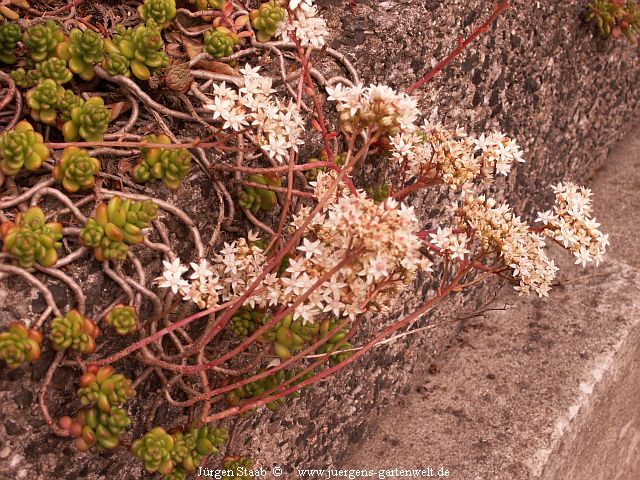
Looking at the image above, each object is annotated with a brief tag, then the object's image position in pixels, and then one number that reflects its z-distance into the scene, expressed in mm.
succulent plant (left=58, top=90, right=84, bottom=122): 354
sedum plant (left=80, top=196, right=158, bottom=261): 335
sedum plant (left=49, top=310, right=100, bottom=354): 326
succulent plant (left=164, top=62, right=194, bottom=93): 375
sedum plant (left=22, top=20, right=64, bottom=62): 356
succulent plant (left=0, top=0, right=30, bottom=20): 375
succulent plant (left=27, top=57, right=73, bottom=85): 356
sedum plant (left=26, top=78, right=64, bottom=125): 351
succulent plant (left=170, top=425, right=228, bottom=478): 347
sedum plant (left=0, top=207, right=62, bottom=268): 324
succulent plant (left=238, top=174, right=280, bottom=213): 377
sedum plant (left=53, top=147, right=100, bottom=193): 339
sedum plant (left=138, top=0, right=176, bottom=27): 373
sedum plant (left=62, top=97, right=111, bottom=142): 346
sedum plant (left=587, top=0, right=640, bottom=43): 557
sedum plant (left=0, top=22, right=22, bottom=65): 361
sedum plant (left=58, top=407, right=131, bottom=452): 332
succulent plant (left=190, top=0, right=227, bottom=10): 395
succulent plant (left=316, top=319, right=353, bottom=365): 370
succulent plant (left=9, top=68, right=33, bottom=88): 360
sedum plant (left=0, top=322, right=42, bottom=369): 315
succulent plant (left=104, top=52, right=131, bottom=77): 364
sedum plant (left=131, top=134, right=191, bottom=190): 350
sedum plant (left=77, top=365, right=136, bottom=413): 332
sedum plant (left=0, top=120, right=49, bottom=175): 335
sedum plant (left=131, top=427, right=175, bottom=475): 340
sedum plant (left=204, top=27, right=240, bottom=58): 372
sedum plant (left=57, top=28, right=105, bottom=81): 355
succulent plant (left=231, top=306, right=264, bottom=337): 373
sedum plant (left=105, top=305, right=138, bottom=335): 335
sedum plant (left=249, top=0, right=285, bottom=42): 387
